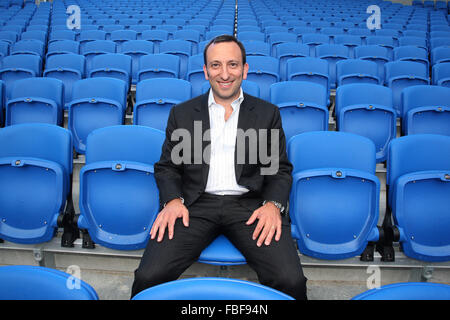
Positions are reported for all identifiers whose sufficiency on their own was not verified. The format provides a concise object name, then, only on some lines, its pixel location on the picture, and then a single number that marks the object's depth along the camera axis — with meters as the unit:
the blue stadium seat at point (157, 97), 2.28
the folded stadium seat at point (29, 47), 3.89
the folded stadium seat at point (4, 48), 3.82
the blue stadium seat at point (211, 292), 0.64
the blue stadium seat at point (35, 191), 1.51
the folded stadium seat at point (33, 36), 4.61
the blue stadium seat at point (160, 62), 3.31
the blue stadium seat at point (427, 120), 2.23
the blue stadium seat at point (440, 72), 3.12
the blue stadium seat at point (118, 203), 1.47
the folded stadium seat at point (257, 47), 3.95
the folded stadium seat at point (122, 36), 4.59
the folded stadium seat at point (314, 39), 4.43
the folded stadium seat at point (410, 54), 3.77
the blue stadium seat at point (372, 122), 2.28
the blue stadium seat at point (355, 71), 3.01
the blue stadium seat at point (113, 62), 3.26
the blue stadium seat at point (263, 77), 2.94
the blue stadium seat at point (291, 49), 3.93
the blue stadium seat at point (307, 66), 3.22
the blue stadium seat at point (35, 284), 0.69
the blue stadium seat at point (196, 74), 2.92
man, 1.26
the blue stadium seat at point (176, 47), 3.91
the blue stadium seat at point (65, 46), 3.98
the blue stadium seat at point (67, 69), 3.08
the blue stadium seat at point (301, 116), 2.22
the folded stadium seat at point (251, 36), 4.65
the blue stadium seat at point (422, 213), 1.44
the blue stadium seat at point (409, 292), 0.65
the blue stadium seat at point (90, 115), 2.33
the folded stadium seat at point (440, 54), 3.93
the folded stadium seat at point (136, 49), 3.91
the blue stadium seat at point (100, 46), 4.00
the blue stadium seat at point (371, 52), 3.99
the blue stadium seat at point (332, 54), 3.83
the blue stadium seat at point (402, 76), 2.98
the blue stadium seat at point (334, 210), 1.43
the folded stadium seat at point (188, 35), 4.54
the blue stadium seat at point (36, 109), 2.33
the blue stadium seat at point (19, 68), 3.01
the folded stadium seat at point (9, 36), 4.44
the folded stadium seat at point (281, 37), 4.57
